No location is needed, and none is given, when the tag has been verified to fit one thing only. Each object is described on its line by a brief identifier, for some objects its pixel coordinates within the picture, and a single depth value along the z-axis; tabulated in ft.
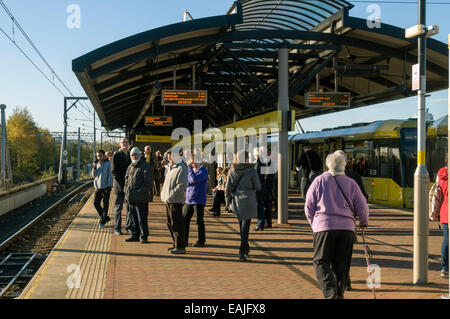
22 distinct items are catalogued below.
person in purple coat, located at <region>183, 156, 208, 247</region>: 28.48
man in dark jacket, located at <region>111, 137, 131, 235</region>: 32.14
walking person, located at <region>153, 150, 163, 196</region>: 58.98
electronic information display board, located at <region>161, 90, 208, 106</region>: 46.11
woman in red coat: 21.62
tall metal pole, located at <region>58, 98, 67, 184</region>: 105.91
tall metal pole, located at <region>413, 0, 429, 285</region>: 19.86
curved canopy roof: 38.14
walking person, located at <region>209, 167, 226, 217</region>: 43.34
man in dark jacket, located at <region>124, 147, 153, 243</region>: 28.94
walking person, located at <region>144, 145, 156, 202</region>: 46.89
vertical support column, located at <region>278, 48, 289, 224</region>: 38.22
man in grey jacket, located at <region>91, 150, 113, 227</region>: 35.68
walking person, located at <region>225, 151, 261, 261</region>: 24.57
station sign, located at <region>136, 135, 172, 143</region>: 91.97
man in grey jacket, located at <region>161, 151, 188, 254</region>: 26.40
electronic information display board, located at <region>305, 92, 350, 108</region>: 46.21
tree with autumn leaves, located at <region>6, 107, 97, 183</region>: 187.62
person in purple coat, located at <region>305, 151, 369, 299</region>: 15.44
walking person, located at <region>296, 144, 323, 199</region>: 35.88
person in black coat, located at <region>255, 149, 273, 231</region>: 34.27
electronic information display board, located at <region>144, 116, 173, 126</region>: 70.44
